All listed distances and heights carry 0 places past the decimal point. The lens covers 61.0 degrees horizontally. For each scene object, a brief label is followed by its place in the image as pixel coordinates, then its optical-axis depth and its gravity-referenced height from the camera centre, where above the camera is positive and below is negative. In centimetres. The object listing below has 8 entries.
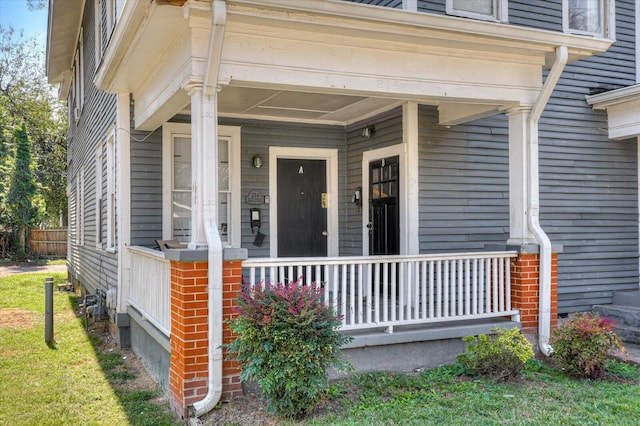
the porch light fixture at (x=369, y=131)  718 +117
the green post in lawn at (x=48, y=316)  712 -125
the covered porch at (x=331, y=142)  431 +95
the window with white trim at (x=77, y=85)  1198 +330
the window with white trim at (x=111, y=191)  743 +42
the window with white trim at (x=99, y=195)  874 +43
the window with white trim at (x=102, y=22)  762 +306
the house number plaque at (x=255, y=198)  727 +30
